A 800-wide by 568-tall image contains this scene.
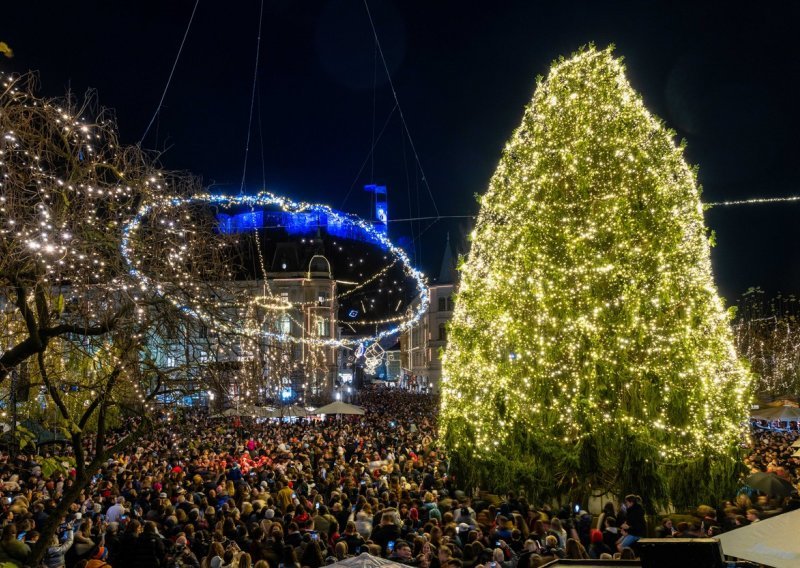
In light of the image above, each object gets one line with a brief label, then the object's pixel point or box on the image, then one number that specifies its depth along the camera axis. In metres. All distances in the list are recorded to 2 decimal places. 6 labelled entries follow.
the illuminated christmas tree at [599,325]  12.57
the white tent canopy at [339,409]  27.02
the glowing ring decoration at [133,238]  5.68
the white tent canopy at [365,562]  6.94
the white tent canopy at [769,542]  6.78
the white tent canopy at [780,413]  26.27
